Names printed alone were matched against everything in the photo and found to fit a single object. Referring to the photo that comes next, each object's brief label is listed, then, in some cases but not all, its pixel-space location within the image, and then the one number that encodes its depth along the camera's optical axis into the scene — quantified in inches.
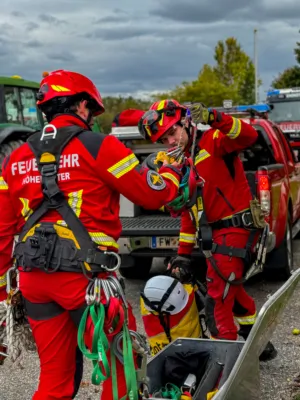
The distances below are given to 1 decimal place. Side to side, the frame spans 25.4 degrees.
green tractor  489.3
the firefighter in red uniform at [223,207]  178.2
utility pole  1665.8
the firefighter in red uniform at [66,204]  120.1
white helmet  169.5
